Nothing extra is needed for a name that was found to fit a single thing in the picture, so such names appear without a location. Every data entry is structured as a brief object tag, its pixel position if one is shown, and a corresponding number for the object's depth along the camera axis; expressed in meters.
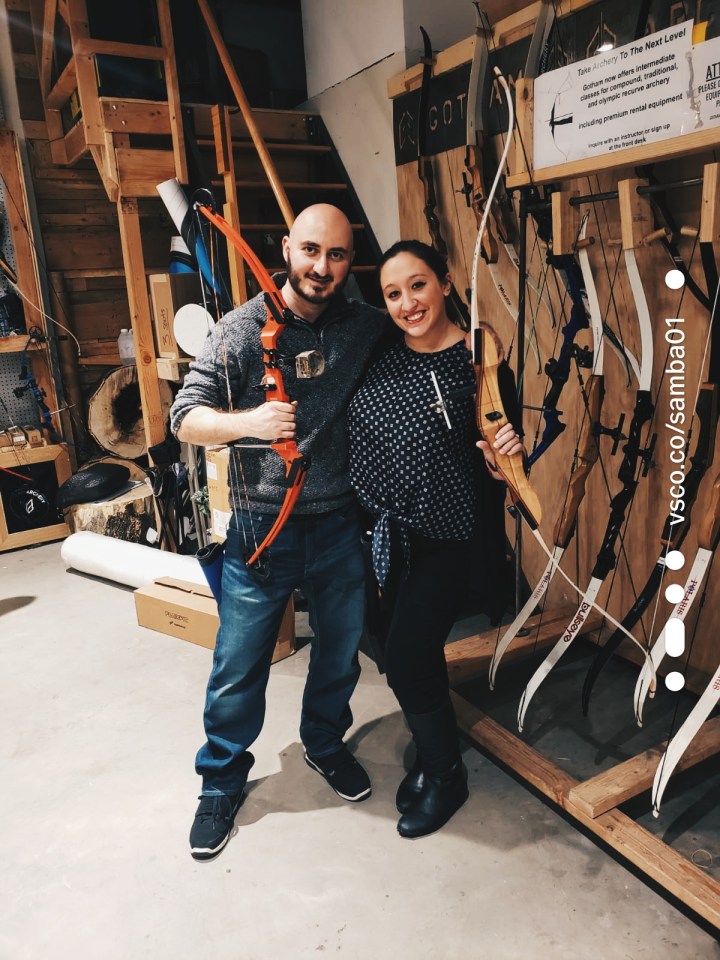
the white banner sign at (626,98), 1.52
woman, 1.65
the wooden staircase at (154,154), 3.34
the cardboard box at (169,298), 3.41
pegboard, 4.57
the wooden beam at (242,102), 3.33
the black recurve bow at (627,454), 1.81
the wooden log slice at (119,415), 4.62
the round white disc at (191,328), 3.27
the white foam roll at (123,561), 3.39
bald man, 1.68
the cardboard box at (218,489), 2.90
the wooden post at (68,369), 4.72
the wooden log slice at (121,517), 4.00
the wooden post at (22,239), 4.20
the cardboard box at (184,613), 2.90
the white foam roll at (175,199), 3.22
